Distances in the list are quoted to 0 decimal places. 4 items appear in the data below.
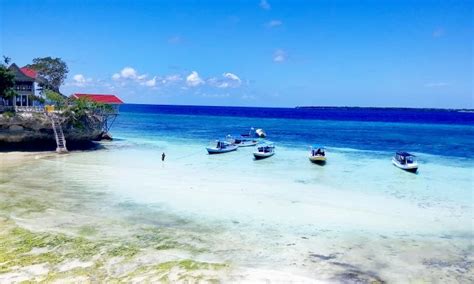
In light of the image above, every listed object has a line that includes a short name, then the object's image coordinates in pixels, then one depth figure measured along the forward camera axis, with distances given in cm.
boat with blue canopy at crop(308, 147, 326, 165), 3584
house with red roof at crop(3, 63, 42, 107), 4116
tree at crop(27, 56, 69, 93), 5341
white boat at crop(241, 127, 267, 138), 6288
